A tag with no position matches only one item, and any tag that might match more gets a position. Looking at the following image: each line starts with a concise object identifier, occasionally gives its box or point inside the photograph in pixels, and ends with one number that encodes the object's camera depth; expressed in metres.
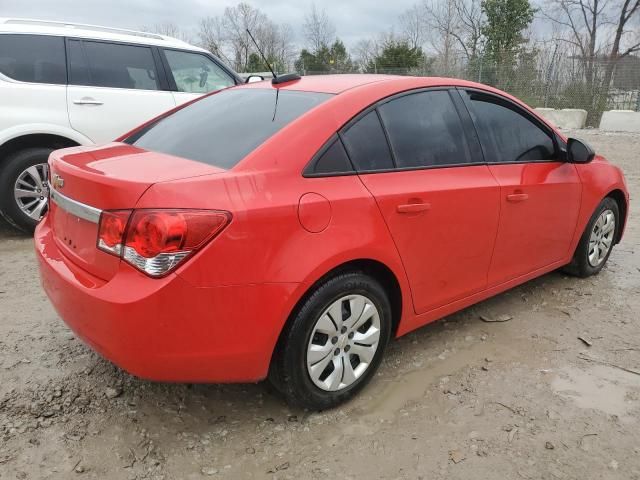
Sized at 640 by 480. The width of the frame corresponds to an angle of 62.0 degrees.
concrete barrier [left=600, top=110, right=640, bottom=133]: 14.09
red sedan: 1.99
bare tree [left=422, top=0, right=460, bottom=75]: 33.04
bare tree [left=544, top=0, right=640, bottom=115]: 15.93
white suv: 4.79
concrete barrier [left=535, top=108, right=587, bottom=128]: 15.47
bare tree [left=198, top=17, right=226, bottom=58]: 34.10
